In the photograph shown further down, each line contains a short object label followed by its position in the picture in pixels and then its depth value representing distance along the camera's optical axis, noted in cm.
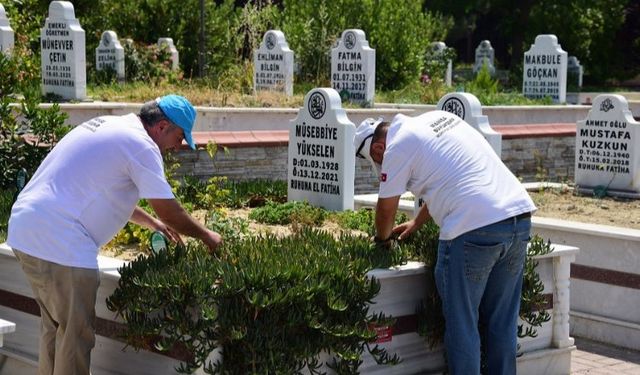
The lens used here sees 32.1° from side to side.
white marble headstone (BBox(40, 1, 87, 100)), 1669
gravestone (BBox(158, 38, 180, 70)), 2277
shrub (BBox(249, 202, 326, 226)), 966
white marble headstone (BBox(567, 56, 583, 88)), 3256
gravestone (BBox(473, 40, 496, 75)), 3491
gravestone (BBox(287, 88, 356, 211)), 1040
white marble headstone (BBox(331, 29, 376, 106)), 1877
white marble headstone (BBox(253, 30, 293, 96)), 1953
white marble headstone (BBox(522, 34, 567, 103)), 2291
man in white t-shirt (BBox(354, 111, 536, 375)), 577
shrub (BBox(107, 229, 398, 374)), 549
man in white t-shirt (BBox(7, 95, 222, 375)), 538
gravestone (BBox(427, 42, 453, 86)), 2764
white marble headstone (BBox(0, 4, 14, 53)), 1742
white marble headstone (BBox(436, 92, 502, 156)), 1020
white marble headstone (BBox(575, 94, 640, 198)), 1196
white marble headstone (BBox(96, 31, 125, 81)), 2112
